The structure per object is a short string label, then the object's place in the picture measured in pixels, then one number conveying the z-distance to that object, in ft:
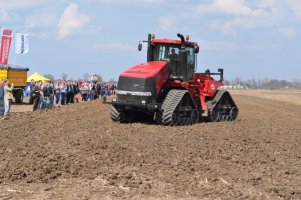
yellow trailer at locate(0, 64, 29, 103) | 113.91
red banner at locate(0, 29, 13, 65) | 118.83
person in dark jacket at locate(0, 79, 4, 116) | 71.61
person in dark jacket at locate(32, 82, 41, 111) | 81.40
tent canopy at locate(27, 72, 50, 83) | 168.06
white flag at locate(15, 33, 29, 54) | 134.41
